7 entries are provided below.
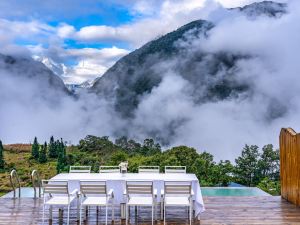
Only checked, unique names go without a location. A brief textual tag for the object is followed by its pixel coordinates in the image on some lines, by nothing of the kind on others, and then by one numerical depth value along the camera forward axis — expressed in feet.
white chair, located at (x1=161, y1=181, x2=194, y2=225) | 20.17
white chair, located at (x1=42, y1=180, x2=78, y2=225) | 20.22
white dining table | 21.81
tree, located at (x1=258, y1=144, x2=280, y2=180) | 39.93
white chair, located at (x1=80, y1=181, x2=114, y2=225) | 20.26
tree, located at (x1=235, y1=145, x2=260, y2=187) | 37.96
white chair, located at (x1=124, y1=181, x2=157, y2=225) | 20.24
